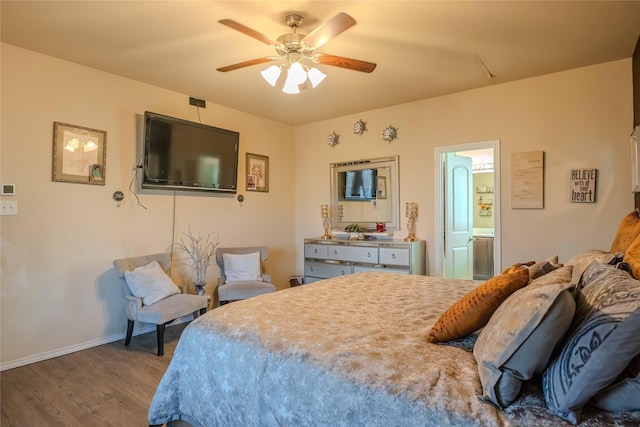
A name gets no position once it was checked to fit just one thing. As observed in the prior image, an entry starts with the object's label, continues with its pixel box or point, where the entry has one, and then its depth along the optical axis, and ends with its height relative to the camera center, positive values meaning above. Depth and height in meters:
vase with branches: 4.15 -0.45
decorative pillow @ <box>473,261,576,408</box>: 1.02 -0.37
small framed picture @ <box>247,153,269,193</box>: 4.98 +0.63
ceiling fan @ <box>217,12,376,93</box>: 2.17 +1.17
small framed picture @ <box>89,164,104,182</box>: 3.43 +0.40
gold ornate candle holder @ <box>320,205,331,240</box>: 5.12 -0.02
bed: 1.06 -0.54
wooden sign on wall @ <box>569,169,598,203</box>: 3.40 +0.32
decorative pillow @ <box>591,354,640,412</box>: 0.91 -0.46
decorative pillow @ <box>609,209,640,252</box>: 1.98 -0.08
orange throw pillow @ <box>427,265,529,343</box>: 1.38 -0.36
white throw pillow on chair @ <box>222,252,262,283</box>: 4.18 -0.62
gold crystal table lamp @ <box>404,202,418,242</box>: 4.46 +0.02
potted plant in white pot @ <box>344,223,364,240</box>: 4.80 -0.20
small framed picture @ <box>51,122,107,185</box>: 3.22 +0.57
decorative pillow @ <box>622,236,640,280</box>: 1.39 -0.17
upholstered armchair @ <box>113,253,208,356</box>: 3.14 -0.78
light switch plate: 2.92 +0.06
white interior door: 4.42 +0.01
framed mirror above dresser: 4.70 +0.33
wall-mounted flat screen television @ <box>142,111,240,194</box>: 3.66 +0.68
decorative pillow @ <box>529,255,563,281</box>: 1.68 -0.25
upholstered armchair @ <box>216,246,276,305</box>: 3.88 -0.70
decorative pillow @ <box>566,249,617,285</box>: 1.64 -0.22
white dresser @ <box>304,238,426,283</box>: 4.14 -0.50
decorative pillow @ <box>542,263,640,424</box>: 0.89 -0.35
